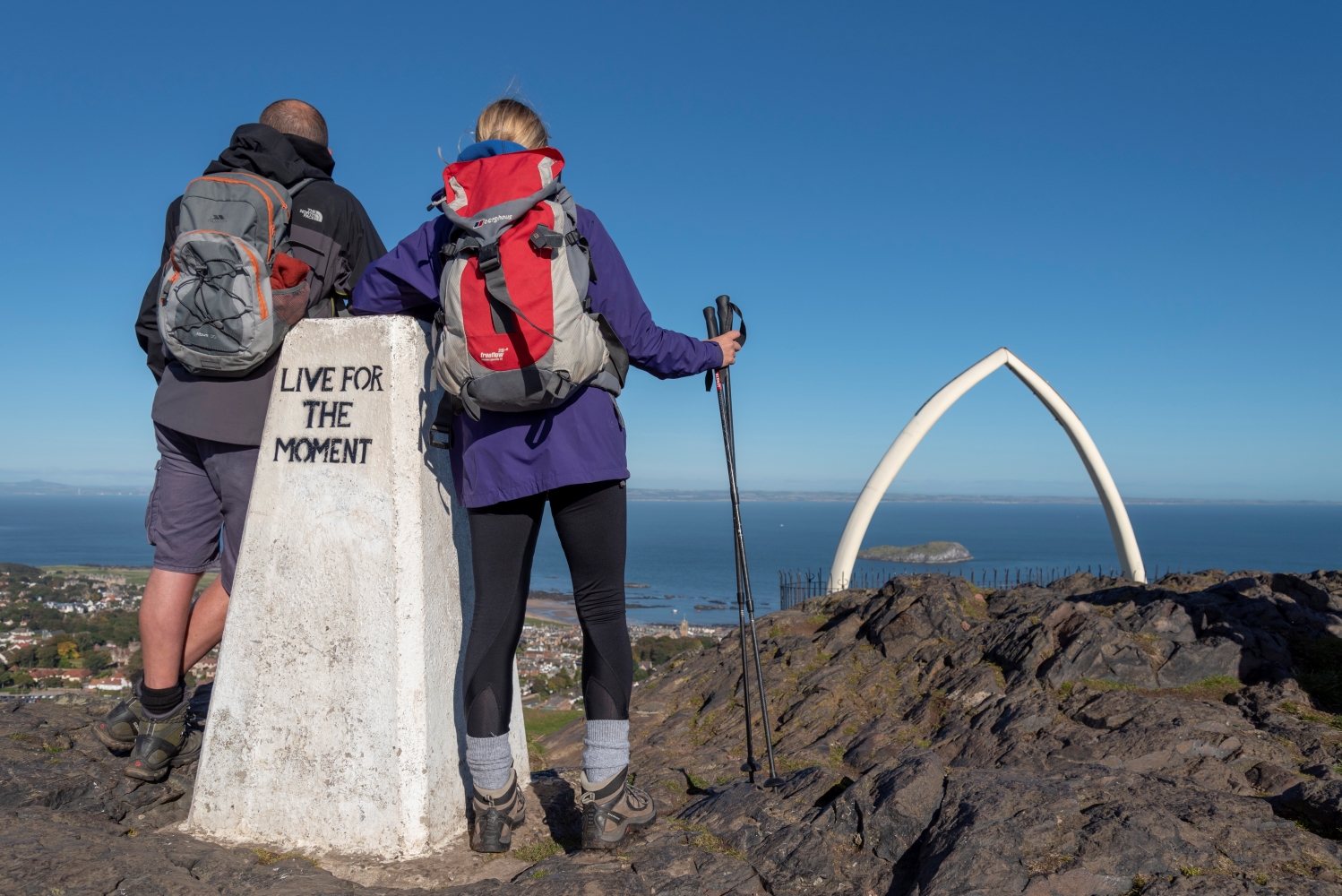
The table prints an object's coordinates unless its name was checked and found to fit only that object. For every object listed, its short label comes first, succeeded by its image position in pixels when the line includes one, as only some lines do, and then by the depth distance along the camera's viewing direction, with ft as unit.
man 9.33
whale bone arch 64.59
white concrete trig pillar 8.73
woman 7.91
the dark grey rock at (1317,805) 8.32
